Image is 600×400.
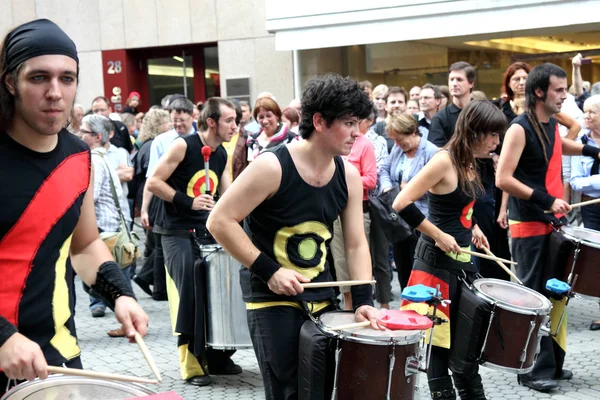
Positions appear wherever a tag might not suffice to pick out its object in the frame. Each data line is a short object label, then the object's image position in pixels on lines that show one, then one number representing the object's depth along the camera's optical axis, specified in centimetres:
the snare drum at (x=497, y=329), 459
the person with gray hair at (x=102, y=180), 746
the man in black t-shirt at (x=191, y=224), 589
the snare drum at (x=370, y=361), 340
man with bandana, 260
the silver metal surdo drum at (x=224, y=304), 575
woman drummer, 472
